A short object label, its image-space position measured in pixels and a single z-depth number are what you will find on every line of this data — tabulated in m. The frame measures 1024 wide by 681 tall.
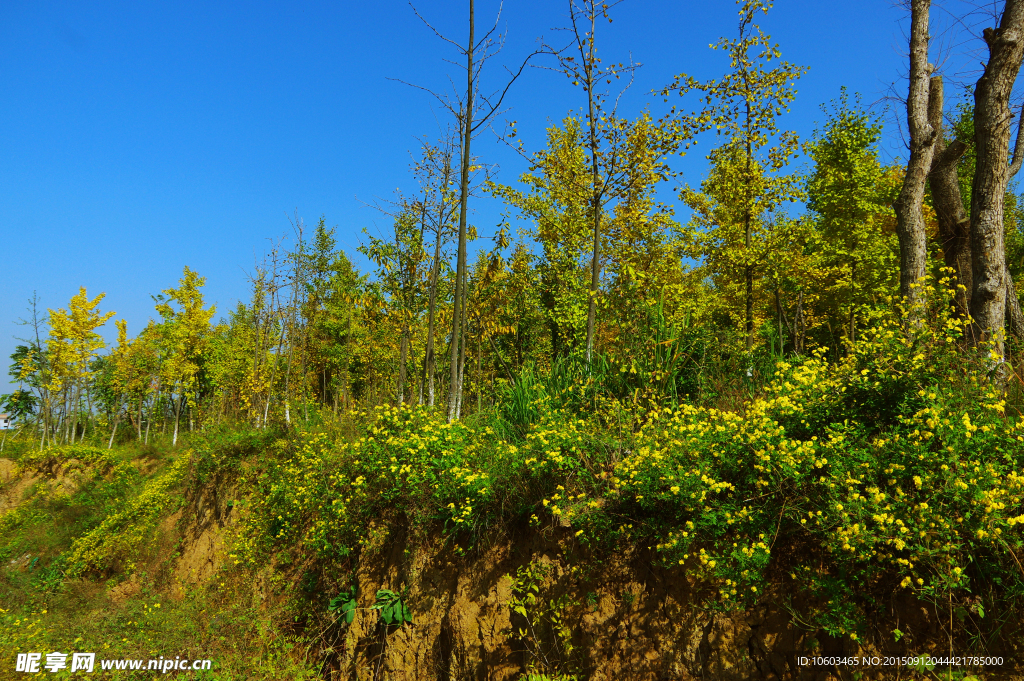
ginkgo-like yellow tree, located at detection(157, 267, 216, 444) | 28.27
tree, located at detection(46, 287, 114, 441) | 27.06
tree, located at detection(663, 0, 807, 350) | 11.66
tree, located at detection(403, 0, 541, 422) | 8.81
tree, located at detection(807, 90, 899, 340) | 16.30
